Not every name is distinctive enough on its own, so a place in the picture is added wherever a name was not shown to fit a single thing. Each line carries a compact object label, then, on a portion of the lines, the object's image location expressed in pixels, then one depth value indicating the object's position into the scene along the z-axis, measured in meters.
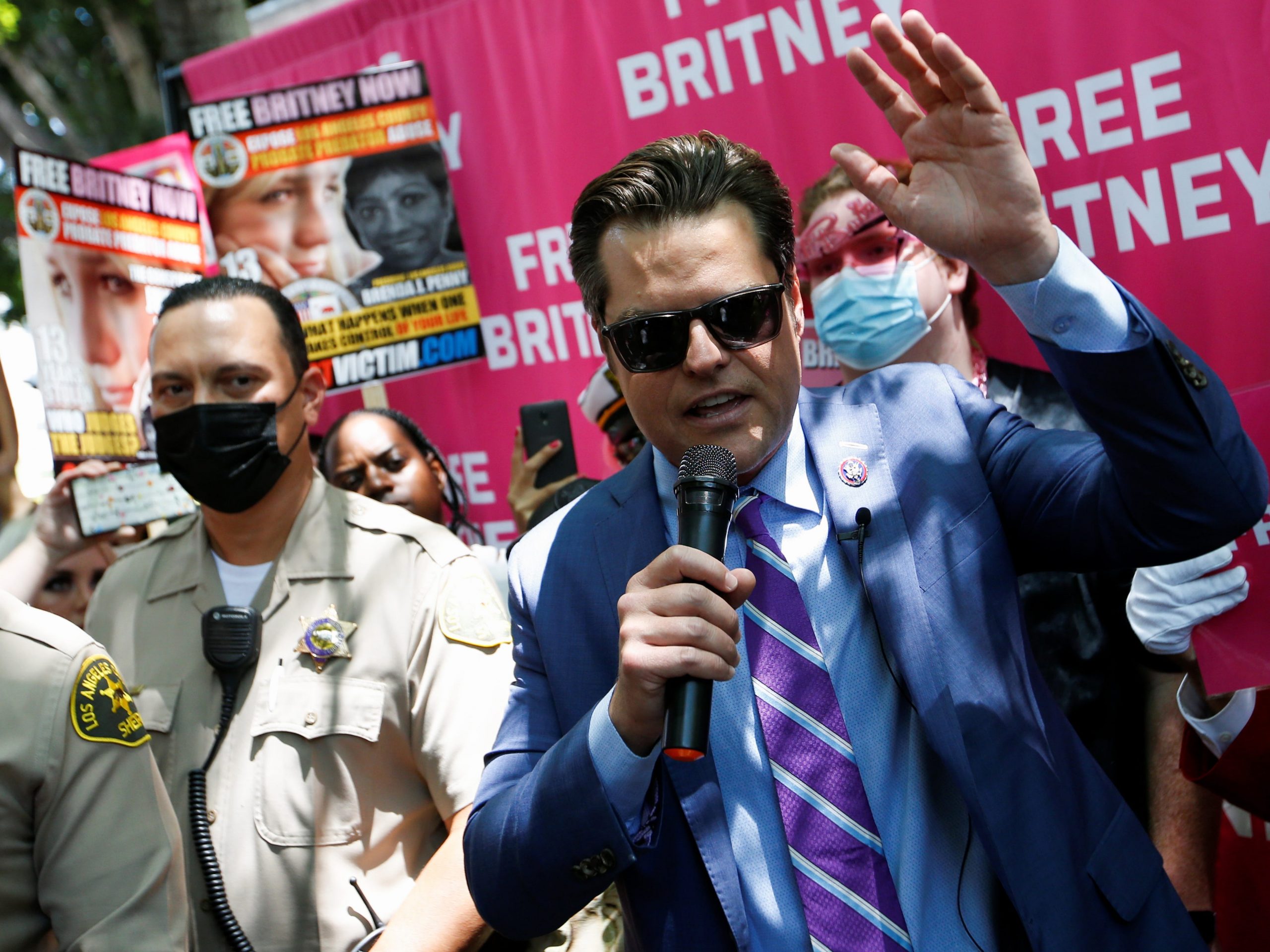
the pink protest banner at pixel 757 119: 2.88
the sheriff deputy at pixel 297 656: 2.47
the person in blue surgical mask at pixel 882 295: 3.02
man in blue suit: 1.54
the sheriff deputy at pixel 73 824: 1.78
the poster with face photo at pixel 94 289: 4.07
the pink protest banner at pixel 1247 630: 2.08
